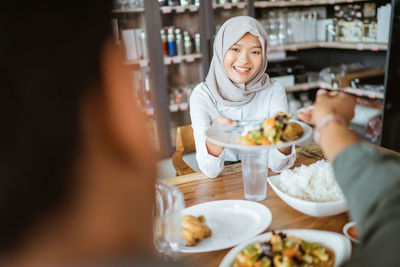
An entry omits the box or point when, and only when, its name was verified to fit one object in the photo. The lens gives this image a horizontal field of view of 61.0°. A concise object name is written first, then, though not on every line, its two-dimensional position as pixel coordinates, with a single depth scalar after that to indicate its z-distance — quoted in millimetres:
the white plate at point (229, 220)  917
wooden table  901
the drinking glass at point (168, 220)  783
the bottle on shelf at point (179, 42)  3290
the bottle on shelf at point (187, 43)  3365
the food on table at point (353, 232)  904
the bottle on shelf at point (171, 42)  3246
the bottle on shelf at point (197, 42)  3391
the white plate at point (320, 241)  800
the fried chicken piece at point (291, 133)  1048
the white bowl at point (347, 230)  896
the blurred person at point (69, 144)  318
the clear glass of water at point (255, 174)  1113
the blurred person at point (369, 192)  477
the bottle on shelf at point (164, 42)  3232
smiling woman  1804
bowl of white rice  987
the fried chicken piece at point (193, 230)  914
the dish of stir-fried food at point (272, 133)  1038
